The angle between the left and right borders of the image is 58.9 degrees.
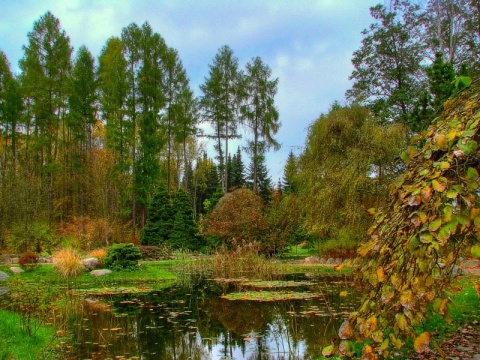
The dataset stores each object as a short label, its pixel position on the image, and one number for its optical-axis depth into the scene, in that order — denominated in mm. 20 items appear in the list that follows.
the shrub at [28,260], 13851
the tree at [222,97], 31406
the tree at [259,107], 31203
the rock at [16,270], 13578
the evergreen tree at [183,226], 23203
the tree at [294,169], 17750
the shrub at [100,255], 14733
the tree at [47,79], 25266
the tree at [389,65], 22266
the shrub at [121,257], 14234
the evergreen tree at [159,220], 23219
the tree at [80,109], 26484
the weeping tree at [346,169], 14688
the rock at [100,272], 13555
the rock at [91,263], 14008
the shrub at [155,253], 20234
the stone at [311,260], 18570
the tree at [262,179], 39312
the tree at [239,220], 19516
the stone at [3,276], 12028
